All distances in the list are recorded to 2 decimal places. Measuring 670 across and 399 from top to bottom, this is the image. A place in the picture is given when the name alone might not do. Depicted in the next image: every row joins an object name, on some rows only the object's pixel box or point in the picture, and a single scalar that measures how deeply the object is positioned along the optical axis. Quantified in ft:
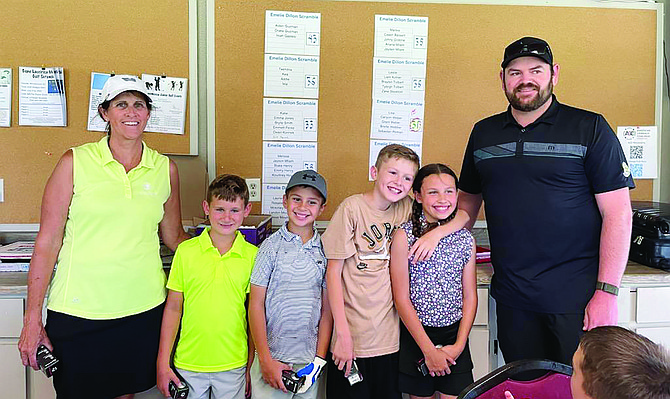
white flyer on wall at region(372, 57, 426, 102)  8.27
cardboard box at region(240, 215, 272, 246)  6.79
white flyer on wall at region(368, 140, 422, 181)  8.35
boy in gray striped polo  5.71
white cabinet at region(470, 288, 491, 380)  6.82
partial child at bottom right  2.89
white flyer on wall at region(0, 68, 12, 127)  7.84
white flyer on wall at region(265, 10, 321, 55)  8.11
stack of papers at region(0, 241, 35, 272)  6.94
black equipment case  6.92
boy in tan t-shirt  5.68
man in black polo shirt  5.36
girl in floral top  5.75
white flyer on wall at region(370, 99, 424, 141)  8.32
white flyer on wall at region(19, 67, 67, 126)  7.86
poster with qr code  8.65
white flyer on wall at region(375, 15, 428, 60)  8.23
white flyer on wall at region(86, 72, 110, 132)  7.93
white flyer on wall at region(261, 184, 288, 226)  8.29
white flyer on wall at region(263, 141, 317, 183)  8.27
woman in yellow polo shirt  5.38
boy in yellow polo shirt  5.71
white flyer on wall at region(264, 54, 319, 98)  8.16
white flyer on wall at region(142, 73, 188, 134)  8.01
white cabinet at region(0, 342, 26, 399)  6.39
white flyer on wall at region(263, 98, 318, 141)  8.22
